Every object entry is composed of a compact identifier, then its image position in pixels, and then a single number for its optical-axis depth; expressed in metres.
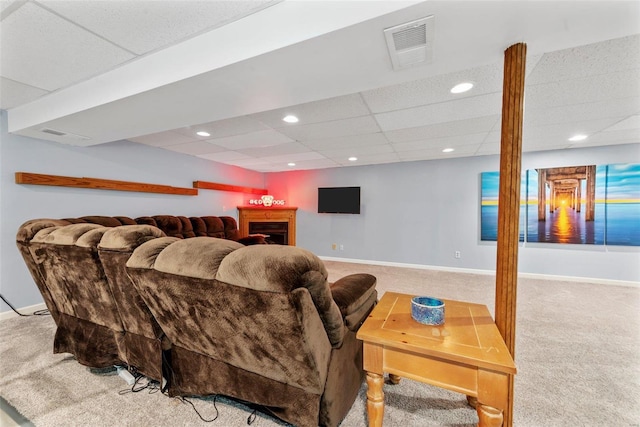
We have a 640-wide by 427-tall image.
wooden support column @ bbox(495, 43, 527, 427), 1.14
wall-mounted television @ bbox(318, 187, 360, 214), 5.30
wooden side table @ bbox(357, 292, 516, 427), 0.89
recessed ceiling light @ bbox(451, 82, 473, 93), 1.92
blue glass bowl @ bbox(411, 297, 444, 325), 1.14
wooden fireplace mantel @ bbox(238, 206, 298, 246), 5.49
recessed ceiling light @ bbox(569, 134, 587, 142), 3.24
